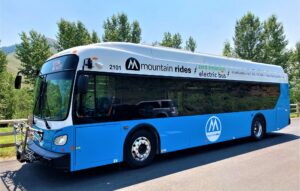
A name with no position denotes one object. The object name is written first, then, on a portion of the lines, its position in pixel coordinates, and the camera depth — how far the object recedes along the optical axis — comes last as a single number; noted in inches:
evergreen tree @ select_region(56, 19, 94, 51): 1216.2
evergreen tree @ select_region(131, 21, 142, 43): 1357.0
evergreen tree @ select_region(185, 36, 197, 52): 1902.1
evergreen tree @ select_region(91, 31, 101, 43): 1370.6
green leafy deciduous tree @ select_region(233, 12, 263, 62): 1370.6
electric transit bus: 231.0
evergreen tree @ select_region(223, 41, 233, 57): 1459.0
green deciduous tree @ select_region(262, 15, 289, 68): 1305.4
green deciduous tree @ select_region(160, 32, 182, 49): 1613.4
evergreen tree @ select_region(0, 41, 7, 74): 1275.8
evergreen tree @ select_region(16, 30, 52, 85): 1331.2
